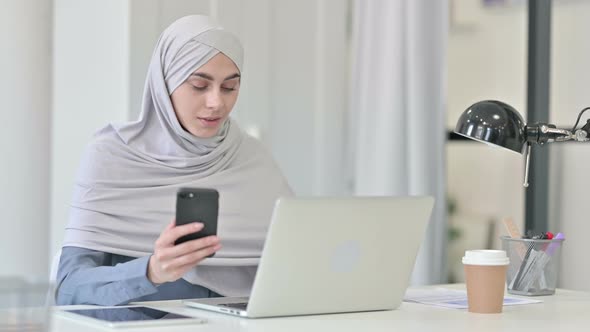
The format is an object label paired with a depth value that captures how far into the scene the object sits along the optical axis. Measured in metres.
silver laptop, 2.92
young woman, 3.49
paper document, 3.27
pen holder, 3.46
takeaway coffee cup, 3.10
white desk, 2.87
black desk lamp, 3.21
